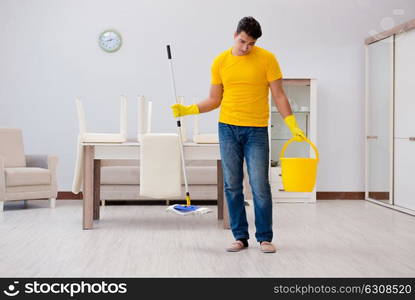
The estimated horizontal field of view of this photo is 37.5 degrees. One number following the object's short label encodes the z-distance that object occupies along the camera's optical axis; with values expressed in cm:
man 356
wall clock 708
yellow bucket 353
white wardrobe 577
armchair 592
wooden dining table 463
